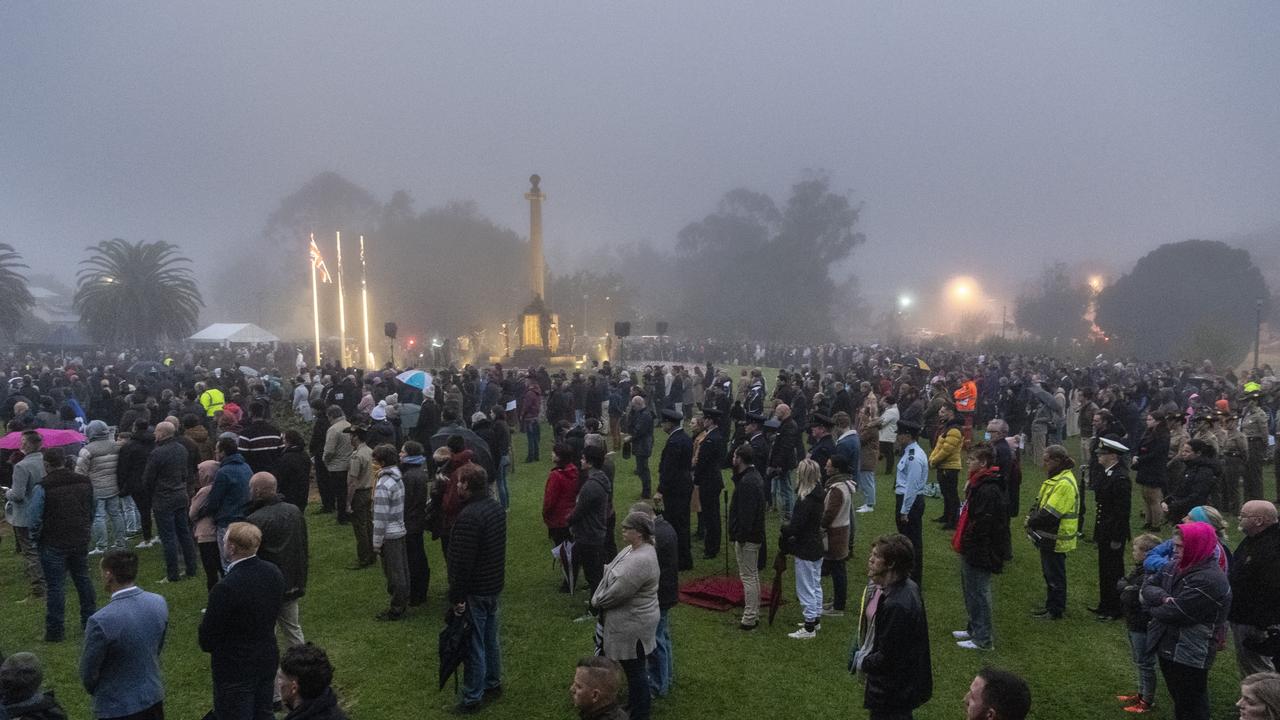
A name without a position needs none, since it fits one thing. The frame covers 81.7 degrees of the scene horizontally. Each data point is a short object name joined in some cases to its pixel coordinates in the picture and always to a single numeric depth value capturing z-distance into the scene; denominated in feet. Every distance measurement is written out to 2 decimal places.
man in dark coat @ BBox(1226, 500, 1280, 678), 18.17
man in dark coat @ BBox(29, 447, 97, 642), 23.80
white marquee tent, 142.72
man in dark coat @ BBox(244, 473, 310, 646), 19.76
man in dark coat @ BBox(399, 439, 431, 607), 26.32
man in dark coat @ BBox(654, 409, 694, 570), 29.63
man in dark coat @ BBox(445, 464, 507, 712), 19.20
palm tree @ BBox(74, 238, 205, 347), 163.12
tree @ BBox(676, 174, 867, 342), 269.85
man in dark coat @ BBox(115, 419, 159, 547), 31.01
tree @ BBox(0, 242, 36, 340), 158.61
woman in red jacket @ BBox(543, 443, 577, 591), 26.58
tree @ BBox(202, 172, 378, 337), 294.46
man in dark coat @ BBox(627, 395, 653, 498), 41.24
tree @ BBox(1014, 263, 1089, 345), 204.74
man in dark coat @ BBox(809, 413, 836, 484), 32.12
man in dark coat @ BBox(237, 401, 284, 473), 30.81
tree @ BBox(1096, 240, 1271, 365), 176.86
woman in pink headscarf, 16.89
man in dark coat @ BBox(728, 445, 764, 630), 24.12
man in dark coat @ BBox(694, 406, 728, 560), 30.99
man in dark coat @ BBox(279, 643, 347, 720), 11.48
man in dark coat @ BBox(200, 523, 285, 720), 15.55
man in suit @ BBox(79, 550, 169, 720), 14.90
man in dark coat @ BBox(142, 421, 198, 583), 28.99
